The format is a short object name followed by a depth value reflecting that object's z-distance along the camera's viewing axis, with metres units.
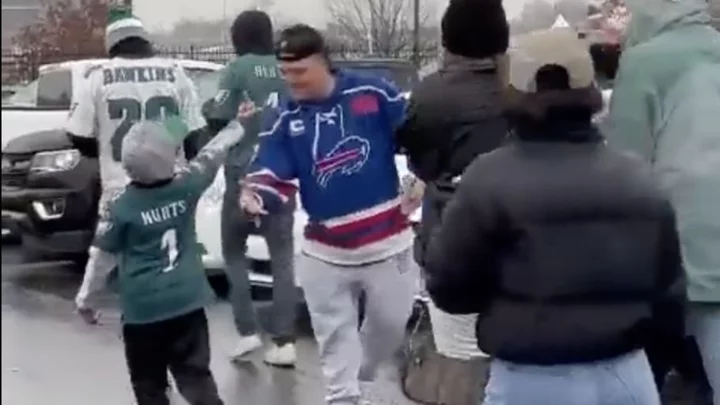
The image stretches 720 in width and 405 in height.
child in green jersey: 6.10
